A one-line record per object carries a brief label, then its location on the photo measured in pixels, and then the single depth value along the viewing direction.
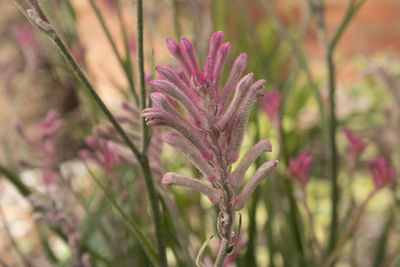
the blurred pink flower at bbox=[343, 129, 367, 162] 0.98
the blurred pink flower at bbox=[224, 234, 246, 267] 0.80
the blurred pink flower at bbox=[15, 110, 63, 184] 0.86
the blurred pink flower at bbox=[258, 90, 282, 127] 1.02
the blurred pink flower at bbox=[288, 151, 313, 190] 0.82
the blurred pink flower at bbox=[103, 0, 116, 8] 1.95
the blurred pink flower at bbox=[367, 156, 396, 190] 0.82
